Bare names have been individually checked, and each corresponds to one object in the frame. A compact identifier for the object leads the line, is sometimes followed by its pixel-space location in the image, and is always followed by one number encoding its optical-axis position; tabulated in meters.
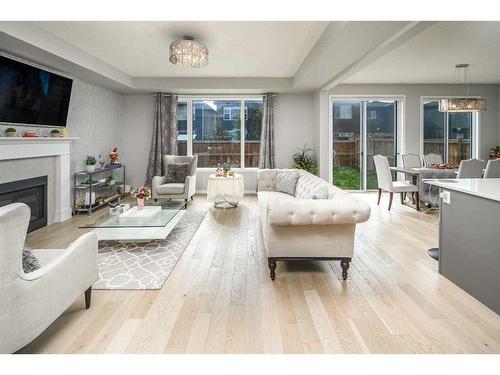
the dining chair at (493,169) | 4.64
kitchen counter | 2.42
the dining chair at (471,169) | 5.12
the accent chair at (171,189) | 6.27
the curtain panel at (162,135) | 7.93
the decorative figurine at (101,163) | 6.54
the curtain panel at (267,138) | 7.98
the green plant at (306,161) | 7.65
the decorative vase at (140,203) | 4.48
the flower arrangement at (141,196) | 4.48
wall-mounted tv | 4.24
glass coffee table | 3.84
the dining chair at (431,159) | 6.91
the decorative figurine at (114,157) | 7.06
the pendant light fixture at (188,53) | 4.33
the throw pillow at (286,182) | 5.07
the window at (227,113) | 8.34
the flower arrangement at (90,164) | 5.96
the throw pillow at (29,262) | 1.89
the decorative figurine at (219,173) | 6.48
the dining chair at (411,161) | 7.18
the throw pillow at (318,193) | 3.40
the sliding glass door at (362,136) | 8.16
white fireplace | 4.25
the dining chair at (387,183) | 6.03
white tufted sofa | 2.82
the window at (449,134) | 8.13
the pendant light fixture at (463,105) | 5.72
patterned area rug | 2.95
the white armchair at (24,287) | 1.61
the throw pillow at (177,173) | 6.66
